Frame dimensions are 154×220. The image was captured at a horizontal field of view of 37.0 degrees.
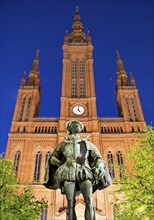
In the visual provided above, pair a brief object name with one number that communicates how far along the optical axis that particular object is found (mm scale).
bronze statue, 4145
